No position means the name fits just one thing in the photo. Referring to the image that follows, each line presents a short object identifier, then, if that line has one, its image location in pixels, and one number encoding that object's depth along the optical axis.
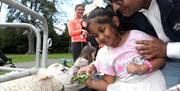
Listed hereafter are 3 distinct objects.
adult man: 0.76
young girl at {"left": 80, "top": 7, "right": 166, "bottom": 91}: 0.81
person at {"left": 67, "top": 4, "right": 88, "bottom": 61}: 2.63
